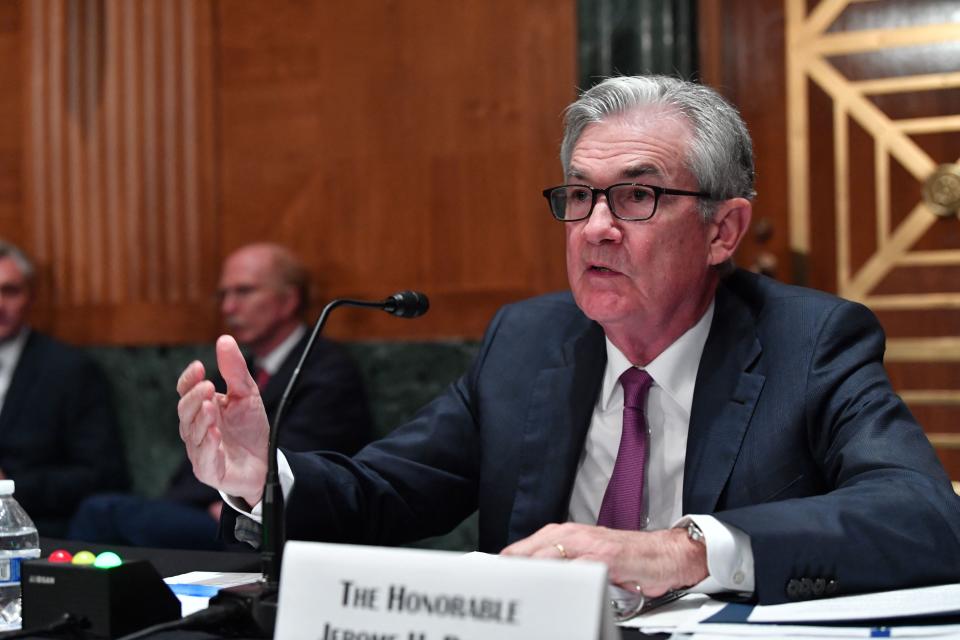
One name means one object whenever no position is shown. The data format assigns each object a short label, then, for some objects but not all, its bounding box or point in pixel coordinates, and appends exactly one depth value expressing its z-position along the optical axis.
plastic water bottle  1.75
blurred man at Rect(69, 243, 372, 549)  2.92
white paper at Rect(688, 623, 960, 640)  1.62
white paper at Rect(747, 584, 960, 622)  1.66
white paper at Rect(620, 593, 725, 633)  1.67
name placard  1.51
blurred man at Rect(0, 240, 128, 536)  3.08
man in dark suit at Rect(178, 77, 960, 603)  1.91
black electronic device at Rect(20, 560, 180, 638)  1.65
